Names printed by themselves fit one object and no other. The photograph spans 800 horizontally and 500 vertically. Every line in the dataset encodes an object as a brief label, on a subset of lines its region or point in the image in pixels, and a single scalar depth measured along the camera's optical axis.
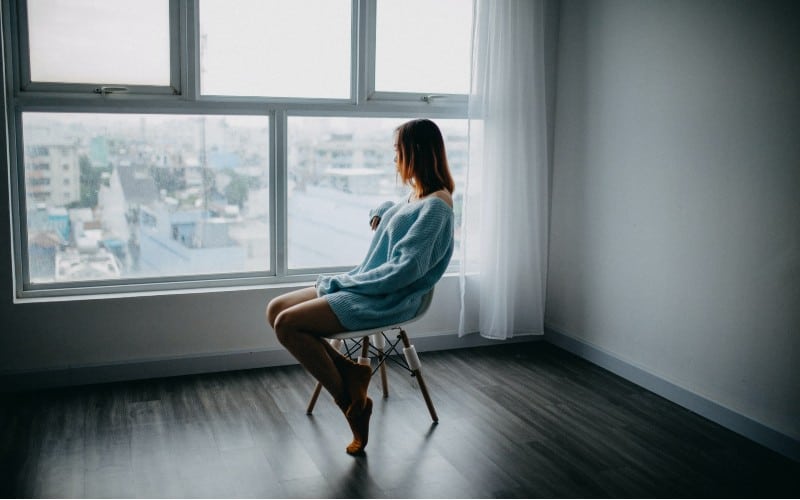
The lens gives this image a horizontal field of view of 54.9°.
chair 2.94
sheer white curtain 4.02
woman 2.85
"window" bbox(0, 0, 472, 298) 3.46
